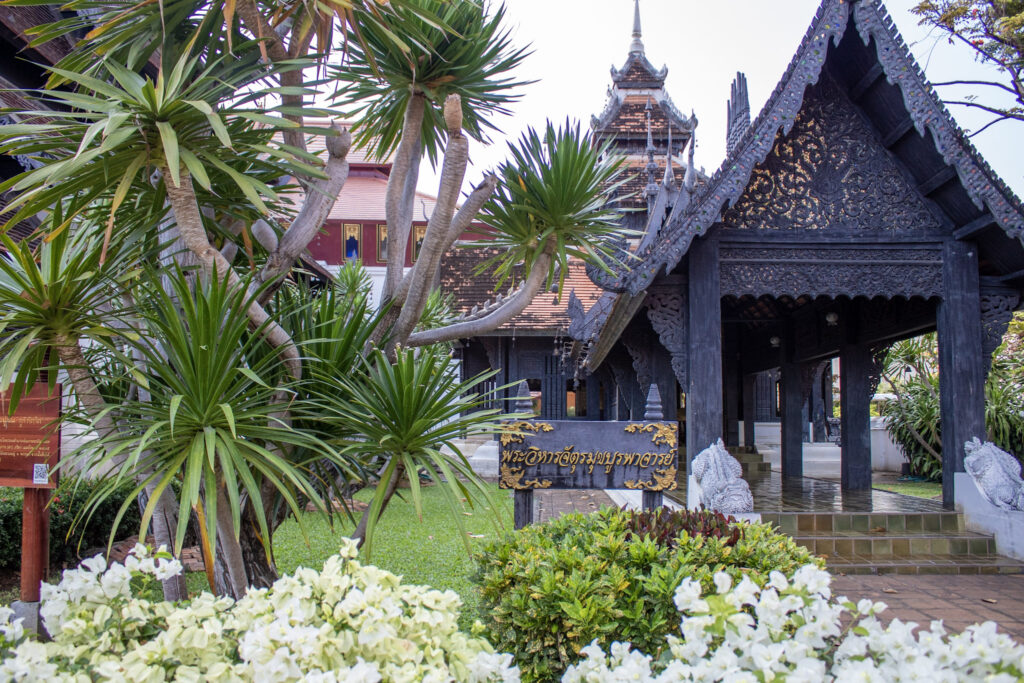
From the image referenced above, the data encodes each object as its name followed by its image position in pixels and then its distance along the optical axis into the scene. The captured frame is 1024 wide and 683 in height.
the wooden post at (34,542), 3.61
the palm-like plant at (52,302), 2.58
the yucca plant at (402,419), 2.88
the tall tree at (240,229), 2.57
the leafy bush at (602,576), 2.76
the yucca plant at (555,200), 4.05
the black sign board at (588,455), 4.81
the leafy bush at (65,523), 5.82
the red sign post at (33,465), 3.43
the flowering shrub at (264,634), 1.67
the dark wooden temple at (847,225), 6.04
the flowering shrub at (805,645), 1.58
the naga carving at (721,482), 5.77
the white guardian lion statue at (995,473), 6.02
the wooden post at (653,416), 4.89
